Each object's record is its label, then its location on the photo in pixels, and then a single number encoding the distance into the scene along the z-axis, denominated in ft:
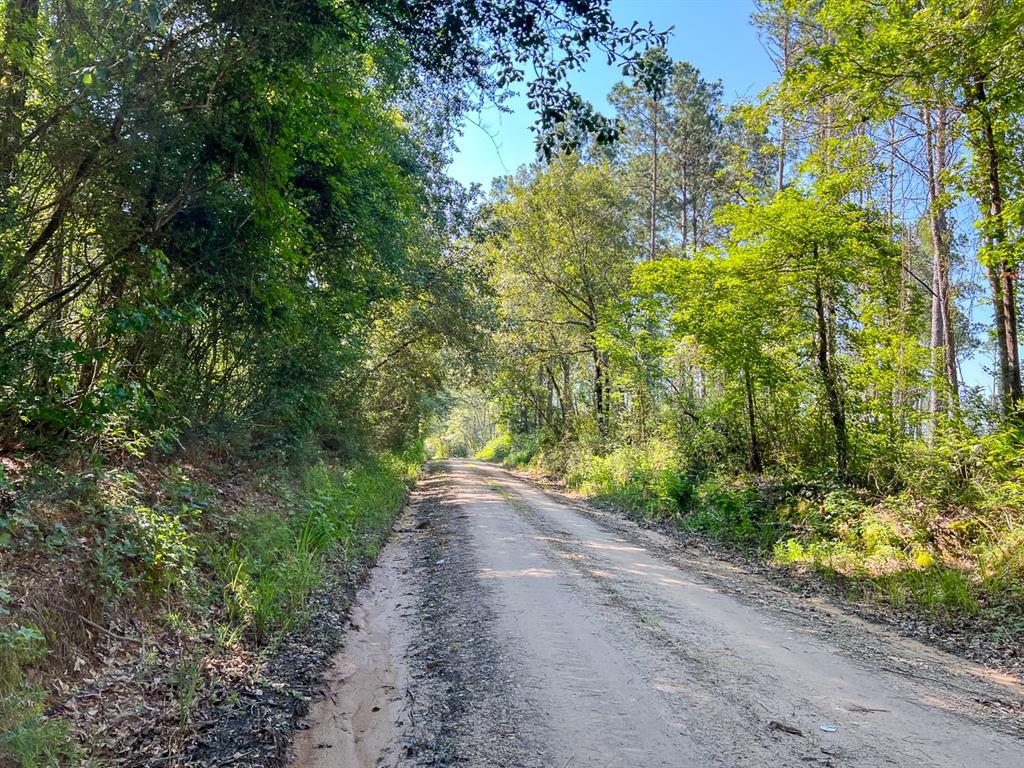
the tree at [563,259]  69.77
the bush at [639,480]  44.47
